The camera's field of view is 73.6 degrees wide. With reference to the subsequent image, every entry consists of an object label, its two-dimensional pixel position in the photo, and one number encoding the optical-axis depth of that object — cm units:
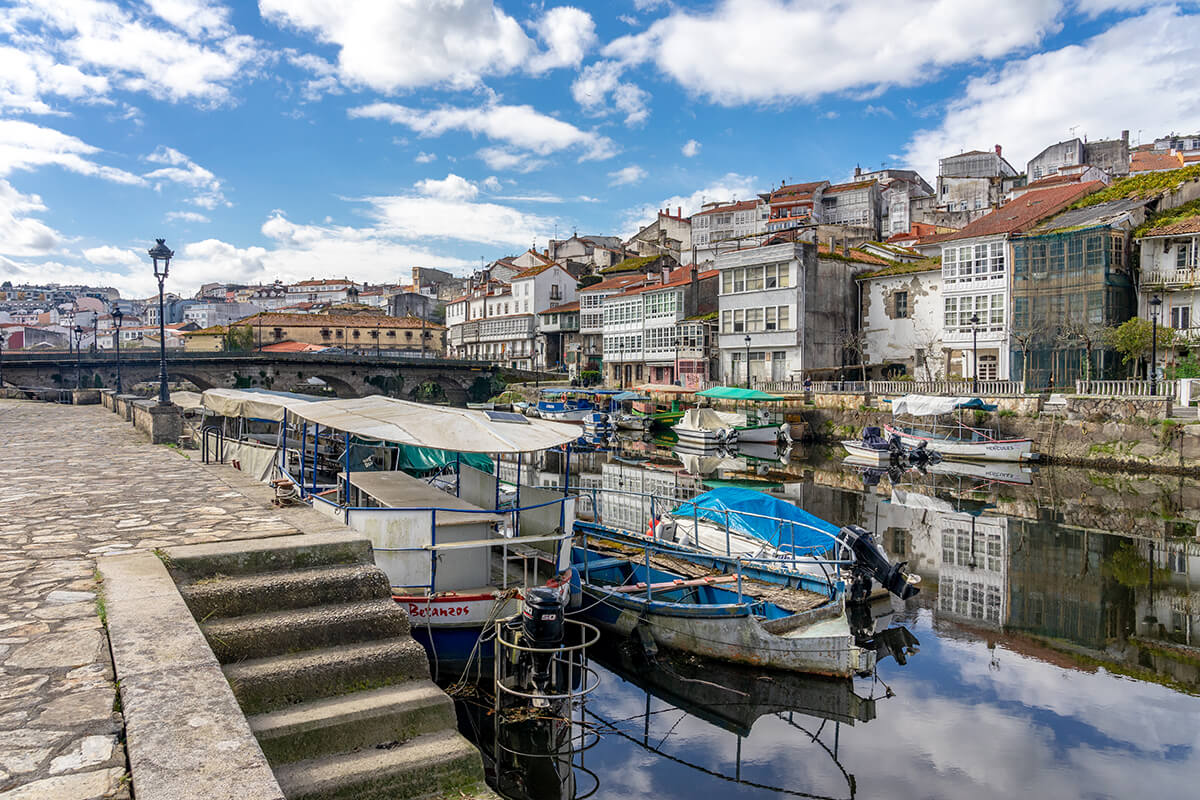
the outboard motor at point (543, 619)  963
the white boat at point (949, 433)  3556
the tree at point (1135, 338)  3741
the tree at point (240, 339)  8606
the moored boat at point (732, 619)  1147
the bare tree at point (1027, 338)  4269
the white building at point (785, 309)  5225
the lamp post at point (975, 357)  4088
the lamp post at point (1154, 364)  3325
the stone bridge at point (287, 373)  5666
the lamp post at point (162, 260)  2163
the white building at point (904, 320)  5047
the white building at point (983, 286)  4538
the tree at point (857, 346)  5335
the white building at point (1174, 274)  3891
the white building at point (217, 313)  12188
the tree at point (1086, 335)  3958
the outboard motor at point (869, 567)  1375
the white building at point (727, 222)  8688
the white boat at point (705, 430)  4322
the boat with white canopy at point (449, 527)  1030
